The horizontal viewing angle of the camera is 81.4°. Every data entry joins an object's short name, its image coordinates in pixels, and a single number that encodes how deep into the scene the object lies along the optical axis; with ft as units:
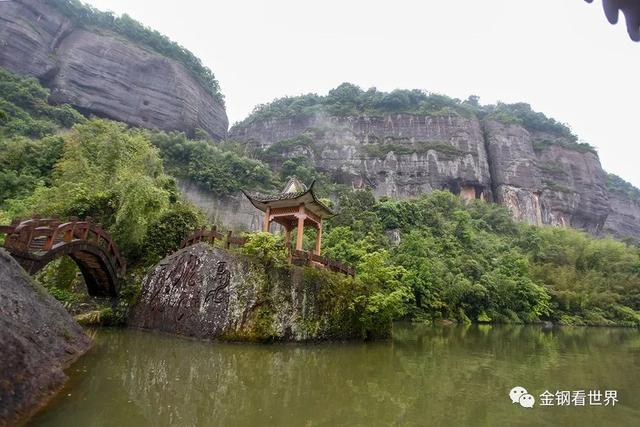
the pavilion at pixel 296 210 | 39.91
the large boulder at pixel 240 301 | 30.71
